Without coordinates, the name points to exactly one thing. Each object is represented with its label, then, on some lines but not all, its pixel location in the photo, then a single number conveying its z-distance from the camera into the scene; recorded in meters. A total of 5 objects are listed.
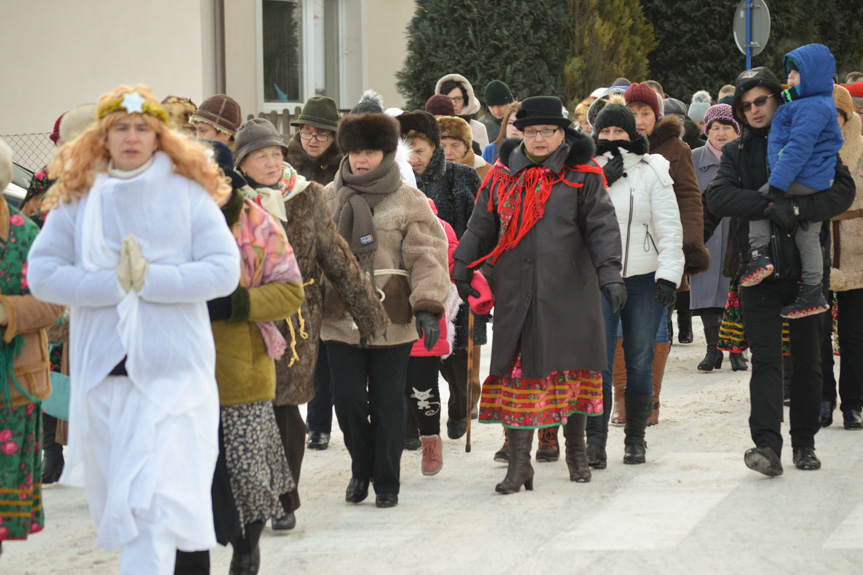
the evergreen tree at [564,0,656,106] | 36.12
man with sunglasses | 13.19
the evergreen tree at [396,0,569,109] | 32.95
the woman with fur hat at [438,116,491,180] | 17.27
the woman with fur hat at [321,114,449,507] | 12.52
